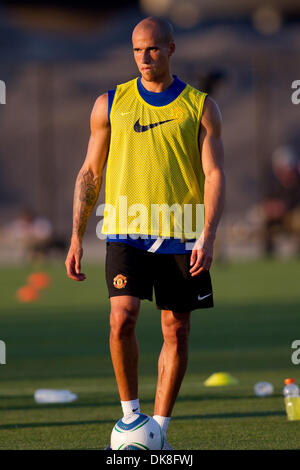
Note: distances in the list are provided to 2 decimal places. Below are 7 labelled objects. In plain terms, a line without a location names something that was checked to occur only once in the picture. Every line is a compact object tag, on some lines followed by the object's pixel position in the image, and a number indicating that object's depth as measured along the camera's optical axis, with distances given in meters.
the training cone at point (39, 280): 22.40
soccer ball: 6.00
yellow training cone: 9.26
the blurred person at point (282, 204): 32.62
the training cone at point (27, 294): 19.89
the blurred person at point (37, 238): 31.91
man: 6.24
